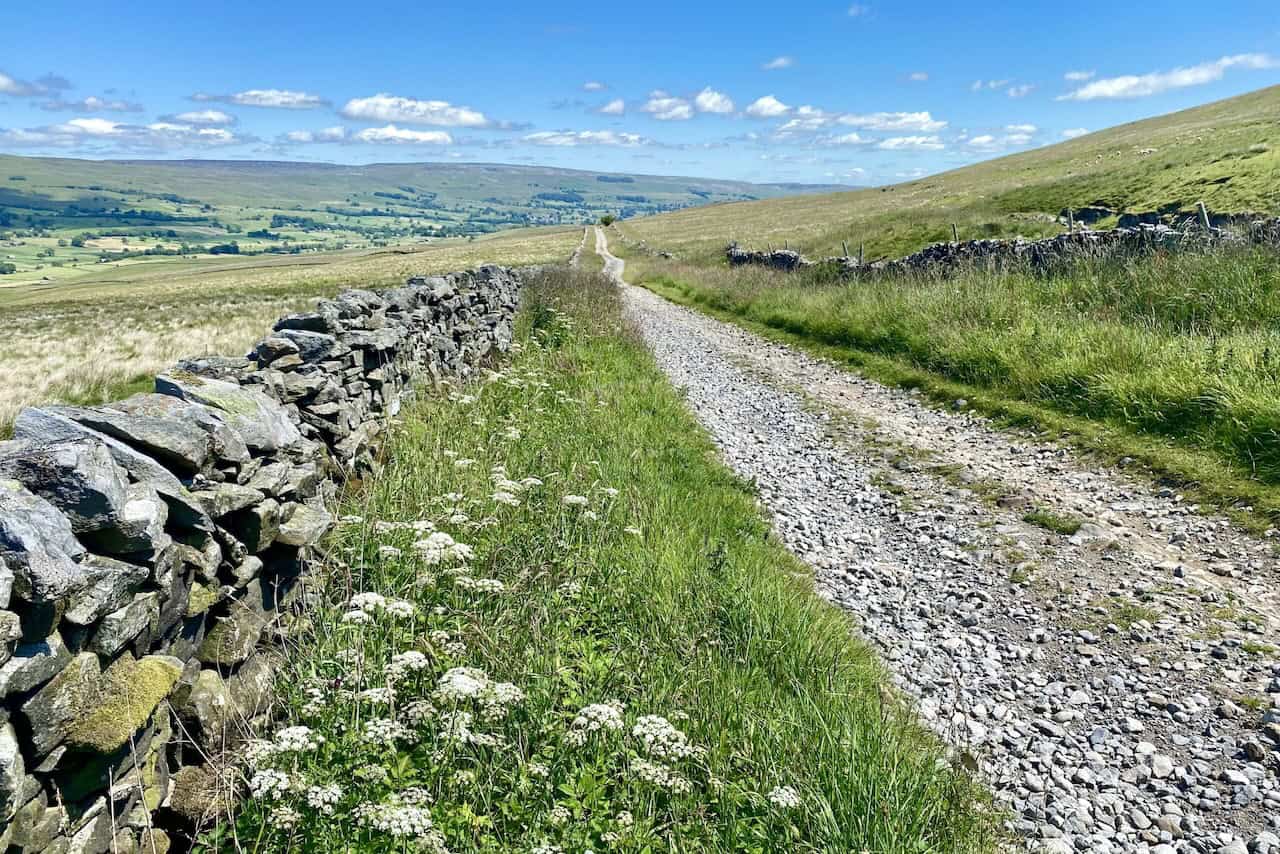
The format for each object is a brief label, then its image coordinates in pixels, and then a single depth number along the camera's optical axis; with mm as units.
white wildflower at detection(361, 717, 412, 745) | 3053
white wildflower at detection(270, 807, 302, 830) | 2834
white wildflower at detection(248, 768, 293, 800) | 2777
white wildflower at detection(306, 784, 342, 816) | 2787
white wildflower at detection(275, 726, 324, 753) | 2984
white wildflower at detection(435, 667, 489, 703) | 3119
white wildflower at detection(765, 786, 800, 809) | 3143
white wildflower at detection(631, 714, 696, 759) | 3217
